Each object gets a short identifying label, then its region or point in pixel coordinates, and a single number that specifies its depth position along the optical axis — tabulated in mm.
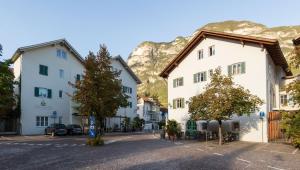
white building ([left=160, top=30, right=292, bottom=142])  18702
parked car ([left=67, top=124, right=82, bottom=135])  26810
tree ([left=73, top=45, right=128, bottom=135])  17153
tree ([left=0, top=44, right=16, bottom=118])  24529
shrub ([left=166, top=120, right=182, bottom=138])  20353
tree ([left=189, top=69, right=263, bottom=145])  15601
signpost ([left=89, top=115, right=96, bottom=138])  16626
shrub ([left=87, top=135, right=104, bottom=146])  15976
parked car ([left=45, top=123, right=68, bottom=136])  25387
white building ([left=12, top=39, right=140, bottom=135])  27027
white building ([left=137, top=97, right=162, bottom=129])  54717
